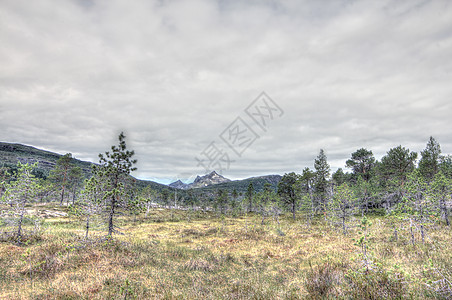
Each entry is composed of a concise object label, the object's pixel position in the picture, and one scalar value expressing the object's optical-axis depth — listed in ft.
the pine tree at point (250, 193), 223.92
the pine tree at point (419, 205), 42.26
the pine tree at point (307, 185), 130.08
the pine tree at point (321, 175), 147.67
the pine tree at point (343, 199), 79.92
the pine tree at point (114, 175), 48.28
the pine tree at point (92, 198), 45.60
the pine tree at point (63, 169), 164.14
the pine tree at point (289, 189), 153.07
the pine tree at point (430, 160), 116.88
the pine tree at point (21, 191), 42.96
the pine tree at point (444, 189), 61.98
